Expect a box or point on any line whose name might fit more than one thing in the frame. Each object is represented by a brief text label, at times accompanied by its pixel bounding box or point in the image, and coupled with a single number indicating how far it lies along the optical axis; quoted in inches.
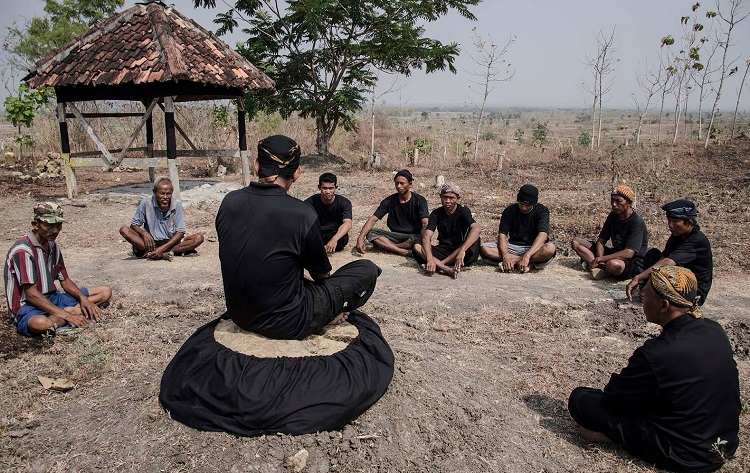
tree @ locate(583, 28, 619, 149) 880.3
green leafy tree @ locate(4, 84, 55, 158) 545.0
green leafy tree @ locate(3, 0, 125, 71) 856.3
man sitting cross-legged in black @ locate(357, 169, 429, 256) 275.0
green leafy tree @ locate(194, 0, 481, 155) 666.2
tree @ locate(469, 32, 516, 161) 756.6
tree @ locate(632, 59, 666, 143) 993.5
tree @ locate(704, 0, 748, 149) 853.2
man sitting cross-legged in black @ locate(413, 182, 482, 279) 247.1
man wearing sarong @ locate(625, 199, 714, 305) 184.7
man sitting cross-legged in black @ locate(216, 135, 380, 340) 114.7
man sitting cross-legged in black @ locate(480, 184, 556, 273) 249.1
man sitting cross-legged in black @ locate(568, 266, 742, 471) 101.7
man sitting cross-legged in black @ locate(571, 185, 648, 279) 235.0
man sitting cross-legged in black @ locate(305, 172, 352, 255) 265.3
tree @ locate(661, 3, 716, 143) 933.5
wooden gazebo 360.2
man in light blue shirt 246.8
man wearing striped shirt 155.7
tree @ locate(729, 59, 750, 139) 876.3
